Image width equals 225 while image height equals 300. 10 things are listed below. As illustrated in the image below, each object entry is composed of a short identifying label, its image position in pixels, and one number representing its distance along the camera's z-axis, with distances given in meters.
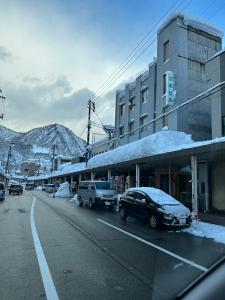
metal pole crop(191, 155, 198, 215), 11.74
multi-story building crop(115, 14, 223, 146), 20.91
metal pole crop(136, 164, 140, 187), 16.35
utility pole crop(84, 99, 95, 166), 29.24
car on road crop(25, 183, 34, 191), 60.16
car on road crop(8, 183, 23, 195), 36.19
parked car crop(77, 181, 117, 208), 16.88
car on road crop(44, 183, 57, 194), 42.57
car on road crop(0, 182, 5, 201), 23.49
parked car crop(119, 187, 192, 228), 9.90
